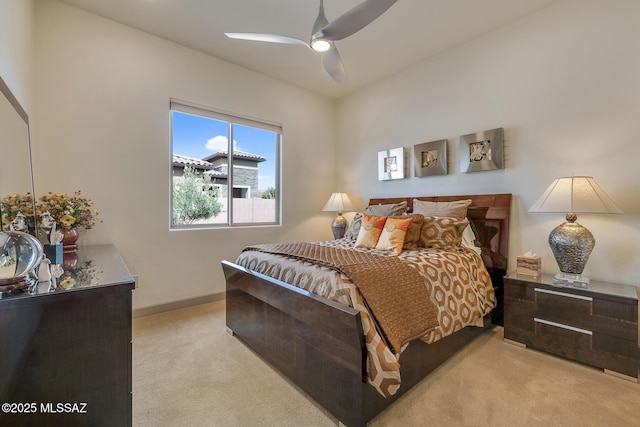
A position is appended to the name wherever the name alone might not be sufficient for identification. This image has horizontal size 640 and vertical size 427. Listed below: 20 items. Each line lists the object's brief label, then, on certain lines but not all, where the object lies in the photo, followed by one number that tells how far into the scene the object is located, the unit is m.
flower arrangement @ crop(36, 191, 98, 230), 2.12
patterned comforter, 1.33
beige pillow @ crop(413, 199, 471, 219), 2.80
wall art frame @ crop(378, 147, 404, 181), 3.68
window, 3.27
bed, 1.37
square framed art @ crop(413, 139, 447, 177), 3.26
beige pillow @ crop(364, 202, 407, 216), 3.10
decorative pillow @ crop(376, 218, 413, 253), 2.43
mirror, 1.39
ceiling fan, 1.70
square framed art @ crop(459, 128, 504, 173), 2.82
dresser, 0.97
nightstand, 1.85
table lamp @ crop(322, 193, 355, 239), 4.12
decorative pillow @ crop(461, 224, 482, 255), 2.70
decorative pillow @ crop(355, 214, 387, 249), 2.60
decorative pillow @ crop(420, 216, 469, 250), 2.54
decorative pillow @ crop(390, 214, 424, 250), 2.53
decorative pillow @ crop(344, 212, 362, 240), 3.12
